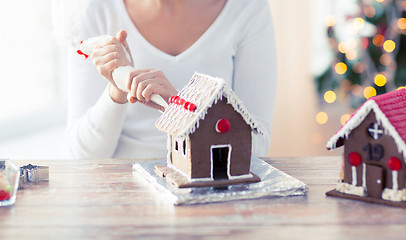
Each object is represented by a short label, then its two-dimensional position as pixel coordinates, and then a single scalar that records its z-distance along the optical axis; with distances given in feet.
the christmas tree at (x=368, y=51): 9.05
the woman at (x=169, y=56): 5.24
